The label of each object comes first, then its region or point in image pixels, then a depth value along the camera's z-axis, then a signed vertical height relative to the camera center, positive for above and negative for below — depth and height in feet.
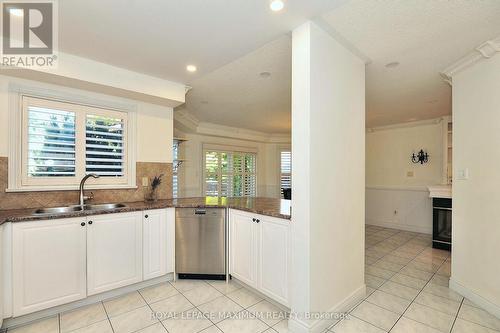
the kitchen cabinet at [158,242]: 8.57 -2.79
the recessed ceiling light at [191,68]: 8.66 +3.77
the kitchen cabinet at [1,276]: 6.04 -2.81
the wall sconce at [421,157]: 16.33 +0.72
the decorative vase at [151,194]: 10.32 -1.17
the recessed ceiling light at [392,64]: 8.23 +3.68
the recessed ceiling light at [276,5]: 5.37 +3.81
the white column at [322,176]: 6.01 -0.23
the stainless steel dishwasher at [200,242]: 9.05 -2.89
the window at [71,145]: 7.96 +0.86
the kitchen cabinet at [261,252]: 7.00 -2.82
